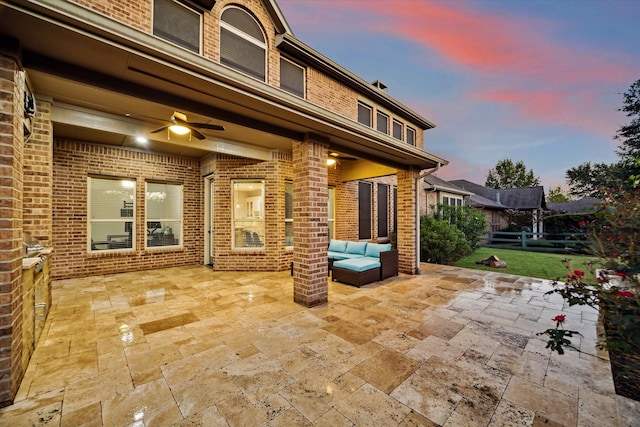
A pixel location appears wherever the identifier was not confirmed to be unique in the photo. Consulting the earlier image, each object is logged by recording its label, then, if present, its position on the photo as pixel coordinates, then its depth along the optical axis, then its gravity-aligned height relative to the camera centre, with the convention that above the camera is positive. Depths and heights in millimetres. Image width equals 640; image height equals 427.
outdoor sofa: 5188 -1087
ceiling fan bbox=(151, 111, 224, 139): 3477 +1388
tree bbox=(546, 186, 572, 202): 37269 +3106
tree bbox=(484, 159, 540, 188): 35562 +5972
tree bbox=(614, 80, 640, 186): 12602 +4747
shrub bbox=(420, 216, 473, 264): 8188 -902
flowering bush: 1405 -357
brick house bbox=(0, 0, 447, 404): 1953 +1358
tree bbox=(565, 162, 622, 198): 20891 +3547
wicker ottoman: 5129 -1216
